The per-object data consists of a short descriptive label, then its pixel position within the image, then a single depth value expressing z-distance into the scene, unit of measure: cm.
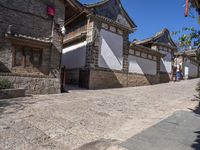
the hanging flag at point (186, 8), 281
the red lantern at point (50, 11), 777
